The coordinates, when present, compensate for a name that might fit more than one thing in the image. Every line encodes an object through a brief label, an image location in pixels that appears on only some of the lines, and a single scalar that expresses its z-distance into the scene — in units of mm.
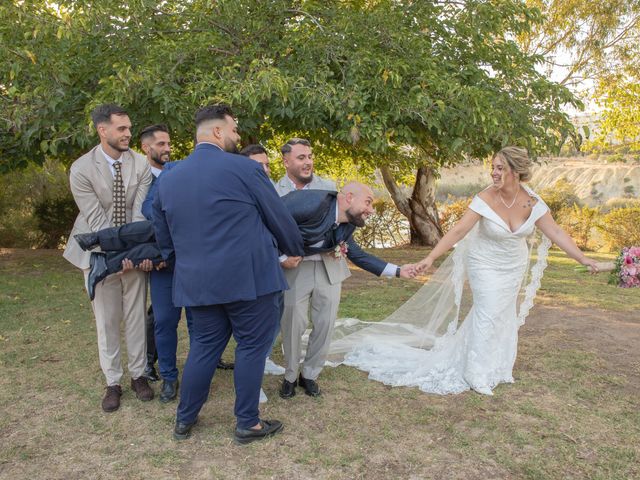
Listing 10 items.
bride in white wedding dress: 4859
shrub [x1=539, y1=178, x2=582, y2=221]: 18888
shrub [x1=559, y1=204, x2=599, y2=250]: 17688
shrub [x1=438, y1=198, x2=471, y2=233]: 18516
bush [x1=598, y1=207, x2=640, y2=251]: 16719
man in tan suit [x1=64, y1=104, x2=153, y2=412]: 4230
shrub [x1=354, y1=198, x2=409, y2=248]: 17547
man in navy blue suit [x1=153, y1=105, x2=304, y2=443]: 3410
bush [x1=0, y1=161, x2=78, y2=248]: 15164
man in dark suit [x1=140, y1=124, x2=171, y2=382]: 4785
